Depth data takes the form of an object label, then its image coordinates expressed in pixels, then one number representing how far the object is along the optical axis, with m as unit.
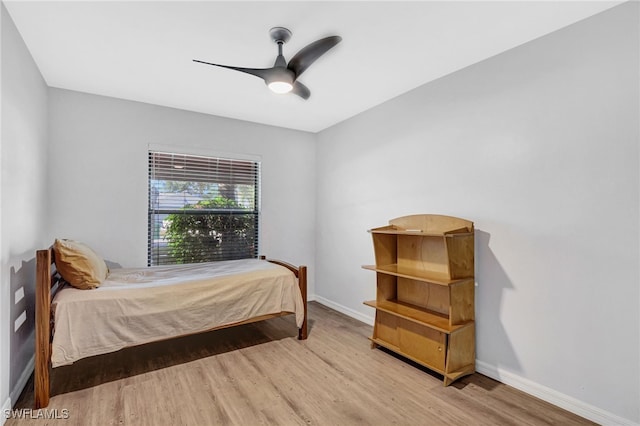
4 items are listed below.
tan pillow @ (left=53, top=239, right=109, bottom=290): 2.28
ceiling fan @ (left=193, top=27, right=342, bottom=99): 2.05
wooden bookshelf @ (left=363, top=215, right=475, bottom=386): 2.40
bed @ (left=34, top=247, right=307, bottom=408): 2.06
